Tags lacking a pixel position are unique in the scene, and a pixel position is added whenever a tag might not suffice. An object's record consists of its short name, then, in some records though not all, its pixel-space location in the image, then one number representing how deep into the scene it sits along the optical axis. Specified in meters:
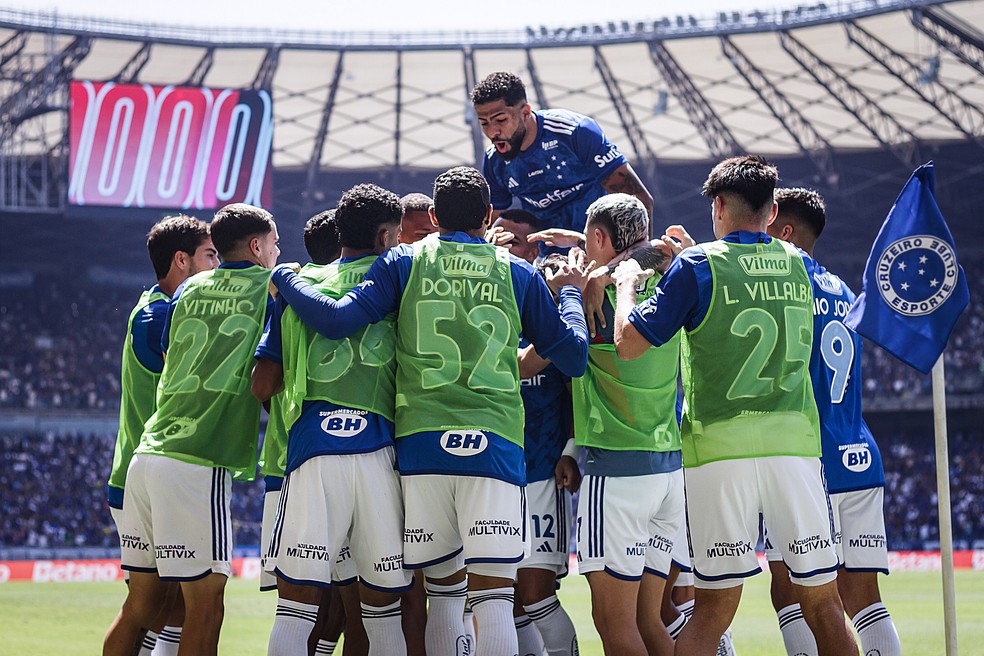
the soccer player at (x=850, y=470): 5.31
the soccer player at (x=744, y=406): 4.56
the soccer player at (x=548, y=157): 6.26
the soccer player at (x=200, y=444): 5.07
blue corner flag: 5.65
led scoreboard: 26.66
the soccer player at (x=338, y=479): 4.55
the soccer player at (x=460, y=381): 4.56
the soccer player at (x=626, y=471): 4.89
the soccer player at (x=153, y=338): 5.84
